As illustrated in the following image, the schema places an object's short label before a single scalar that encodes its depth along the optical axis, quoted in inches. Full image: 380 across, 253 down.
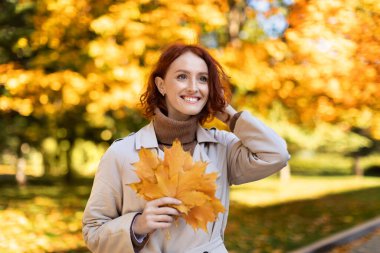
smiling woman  77.3
